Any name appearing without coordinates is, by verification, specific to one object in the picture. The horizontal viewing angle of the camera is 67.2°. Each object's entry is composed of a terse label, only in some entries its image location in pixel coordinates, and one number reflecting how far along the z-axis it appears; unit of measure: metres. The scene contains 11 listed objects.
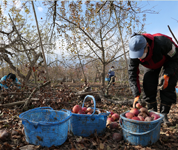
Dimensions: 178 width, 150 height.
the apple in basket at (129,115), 2.20
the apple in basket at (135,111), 2.36
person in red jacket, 2.26
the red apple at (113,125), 2.65
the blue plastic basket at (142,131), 1.93
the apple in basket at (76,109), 2.44
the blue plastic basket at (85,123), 2.26
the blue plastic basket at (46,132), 1.81
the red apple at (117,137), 2.21
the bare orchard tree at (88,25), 6.21
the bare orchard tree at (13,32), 7.93
